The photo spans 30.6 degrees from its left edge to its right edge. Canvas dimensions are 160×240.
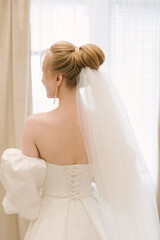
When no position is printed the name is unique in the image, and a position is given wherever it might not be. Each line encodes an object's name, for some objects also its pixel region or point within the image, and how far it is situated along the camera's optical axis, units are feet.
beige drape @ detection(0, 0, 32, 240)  8.60
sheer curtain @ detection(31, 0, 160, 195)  8.90
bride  4.41
